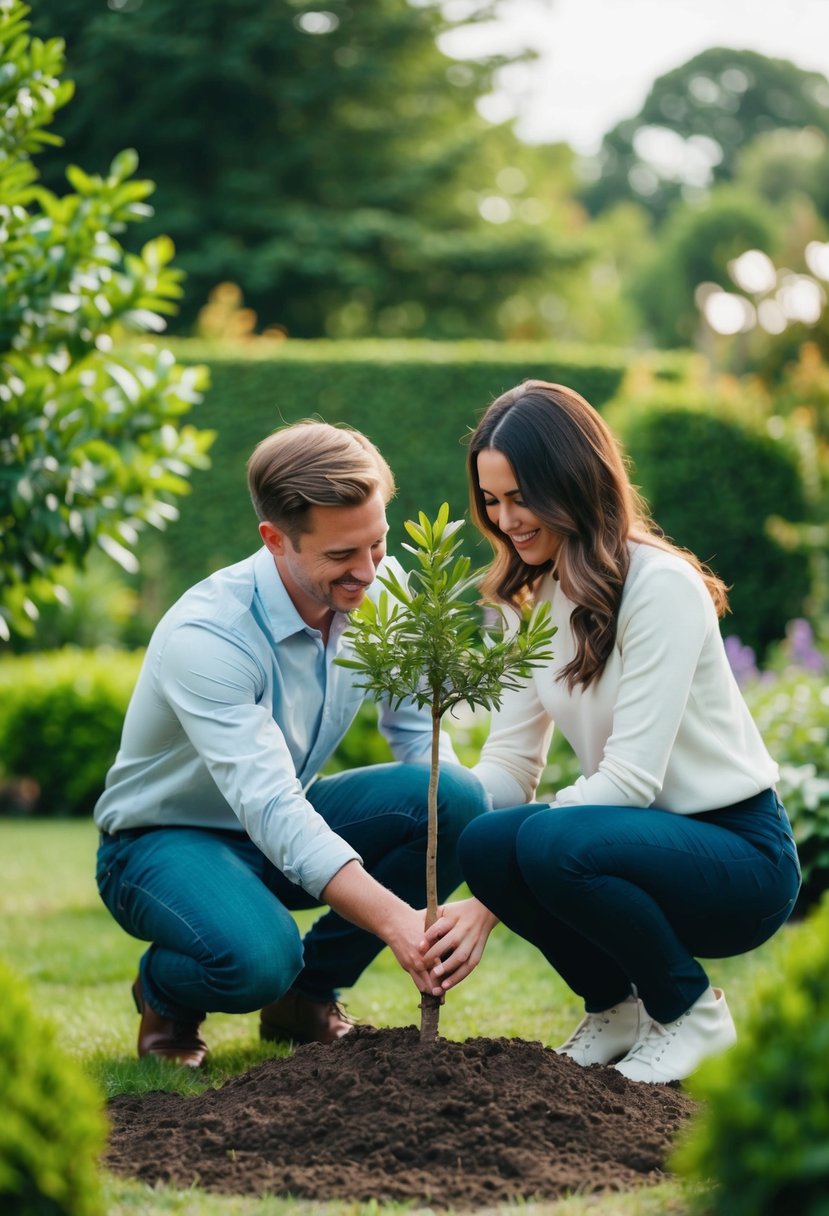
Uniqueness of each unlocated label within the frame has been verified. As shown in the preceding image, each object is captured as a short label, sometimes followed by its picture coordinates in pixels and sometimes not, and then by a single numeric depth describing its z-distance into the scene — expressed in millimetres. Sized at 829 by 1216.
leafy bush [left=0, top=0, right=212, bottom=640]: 4039
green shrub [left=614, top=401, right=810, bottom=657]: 9188
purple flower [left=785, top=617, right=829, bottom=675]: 6758
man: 2885
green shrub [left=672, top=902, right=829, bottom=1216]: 1633
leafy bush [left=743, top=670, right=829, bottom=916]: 4676
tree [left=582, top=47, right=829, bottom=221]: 50750
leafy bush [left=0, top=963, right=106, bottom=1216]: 1758
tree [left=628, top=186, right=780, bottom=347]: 35438
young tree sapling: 2688
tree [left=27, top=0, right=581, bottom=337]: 18031
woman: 2828
